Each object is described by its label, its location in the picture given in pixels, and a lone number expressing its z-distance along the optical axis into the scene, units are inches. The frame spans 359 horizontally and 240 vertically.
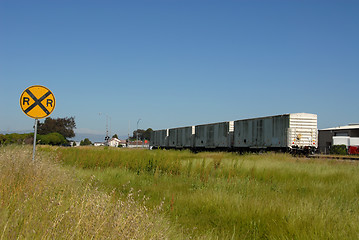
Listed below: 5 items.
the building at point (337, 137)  1959.9
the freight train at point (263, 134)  1050.7
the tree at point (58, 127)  3449.8
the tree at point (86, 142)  4581.7
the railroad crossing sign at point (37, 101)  442.0
